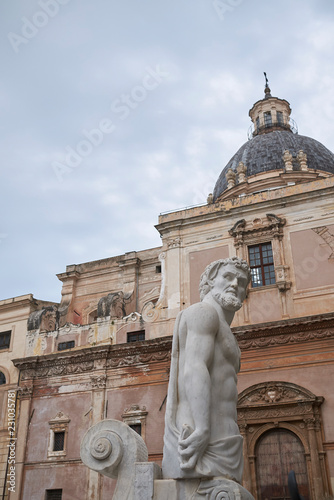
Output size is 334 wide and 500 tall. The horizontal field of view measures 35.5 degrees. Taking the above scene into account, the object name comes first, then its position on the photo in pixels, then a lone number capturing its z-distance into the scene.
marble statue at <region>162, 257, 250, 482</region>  3.74
